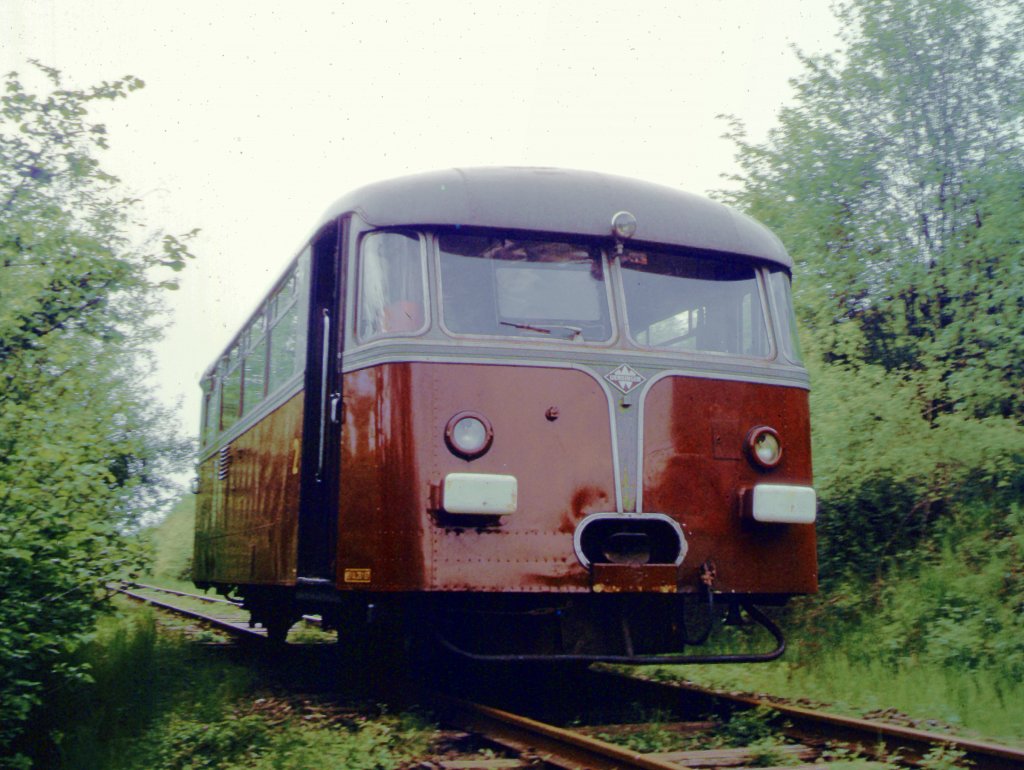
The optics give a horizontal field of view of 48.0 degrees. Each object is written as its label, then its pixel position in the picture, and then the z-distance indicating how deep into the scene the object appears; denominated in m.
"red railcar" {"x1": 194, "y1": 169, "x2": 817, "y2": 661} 5.71
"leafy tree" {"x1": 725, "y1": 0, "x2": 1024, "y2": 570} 8.88
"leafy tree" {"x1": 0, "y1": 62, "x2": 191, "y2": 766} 5.63
